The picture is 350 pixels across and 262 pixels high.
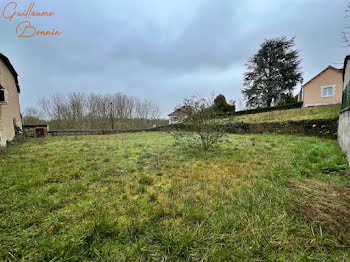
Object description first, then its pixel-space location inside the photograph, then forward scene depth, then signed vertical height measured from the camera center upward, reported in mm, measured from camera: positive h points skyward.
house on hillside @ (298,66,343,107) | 14867 +3498
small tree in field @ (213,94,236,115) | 20984 +2772
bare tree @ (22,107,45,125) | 19658 +1476
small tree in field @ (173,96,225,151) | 5250 +166
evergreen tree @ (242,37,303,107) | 19375 +7010
